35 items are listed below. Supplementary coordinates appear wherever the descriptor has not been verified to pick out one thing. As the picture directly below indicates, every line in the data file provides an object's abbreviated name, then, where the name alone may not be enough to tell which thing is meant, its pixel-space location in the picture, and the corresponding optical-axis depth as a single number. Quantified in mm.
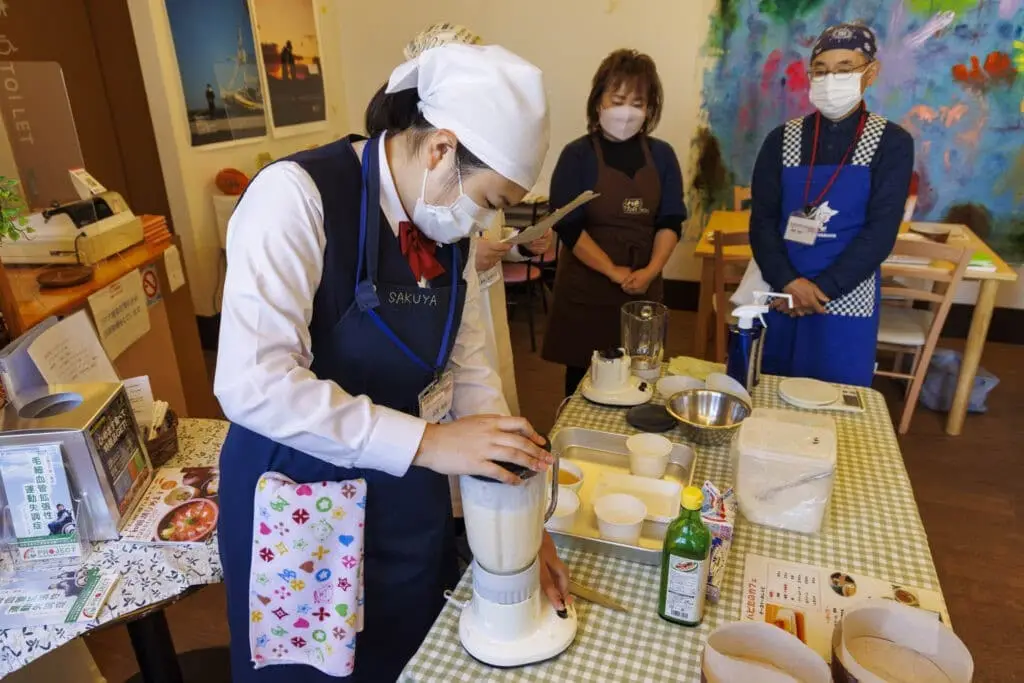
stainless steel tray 1105
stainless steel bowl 1420
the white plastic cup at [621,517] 1109
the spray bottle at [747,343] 1568
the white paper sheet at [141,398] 1402
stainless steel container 1097
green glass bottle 933
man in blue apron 1987
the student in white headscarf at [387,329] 877
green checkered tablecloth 912
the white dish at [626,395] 1590
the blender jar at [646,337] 1726
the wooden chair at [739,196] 3656
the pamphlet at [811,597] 974
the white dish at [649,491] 1217
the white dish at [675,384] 1636
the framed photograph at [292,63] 3846
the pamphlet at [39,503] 1082
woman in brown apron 2244
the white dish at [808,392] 1585
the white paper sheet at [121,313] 1854
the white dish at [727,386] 1523
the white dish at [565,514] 1136
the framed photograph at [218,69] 3336
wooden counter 1549
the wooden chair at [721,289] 2535
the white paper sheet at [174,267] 2381
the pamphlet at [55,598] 1037
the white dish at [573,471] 1224
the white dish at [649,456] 1301
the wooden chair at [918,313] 2580
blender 882
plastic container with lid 1139
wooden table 2752
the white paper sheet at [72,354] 1271
